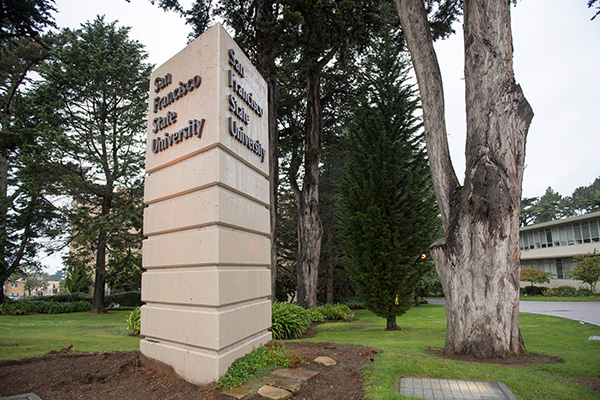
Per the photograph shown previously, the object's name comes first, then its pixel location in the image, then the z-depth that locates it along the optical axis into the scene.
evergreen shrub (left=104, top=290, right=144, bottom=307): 27.15
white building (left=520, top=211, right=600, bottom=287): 30.67
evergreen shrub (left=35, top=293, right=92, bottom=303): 23.80
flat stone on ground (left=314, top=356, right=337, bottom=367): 4.96
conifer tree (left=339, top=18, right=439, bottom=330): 11.28
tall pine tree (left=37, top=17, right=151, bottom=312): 18.72
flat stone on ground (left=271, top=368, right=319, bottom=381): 4.29
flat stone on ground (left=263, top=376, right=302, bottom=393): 3.95
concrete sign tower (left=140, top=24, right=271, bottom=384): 4.45
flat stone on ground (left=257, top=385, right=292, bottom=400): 3.71
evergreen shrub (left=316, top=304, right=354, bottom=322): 16.50
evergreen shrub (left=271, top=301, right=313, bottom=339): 9.95
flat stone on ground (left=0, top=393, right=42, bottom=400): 3.71
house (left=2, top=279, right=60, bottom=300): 76.56
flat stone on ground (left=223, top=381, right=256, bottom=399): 3.81
